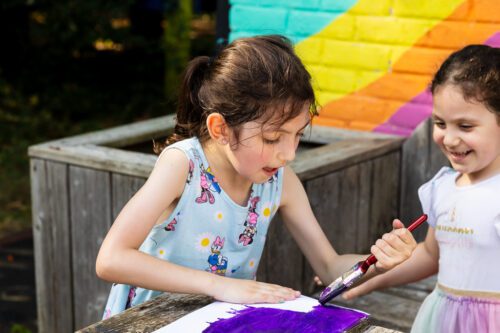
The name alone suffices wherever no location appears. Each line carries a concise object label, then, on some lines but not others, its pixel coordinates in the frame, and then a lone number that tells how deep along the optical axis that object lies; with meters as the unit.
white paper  1.80
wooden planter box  3.27
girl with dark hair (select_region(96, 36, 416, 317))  2.04
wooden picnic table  1.80
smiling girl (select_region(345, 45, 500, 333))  2.16
